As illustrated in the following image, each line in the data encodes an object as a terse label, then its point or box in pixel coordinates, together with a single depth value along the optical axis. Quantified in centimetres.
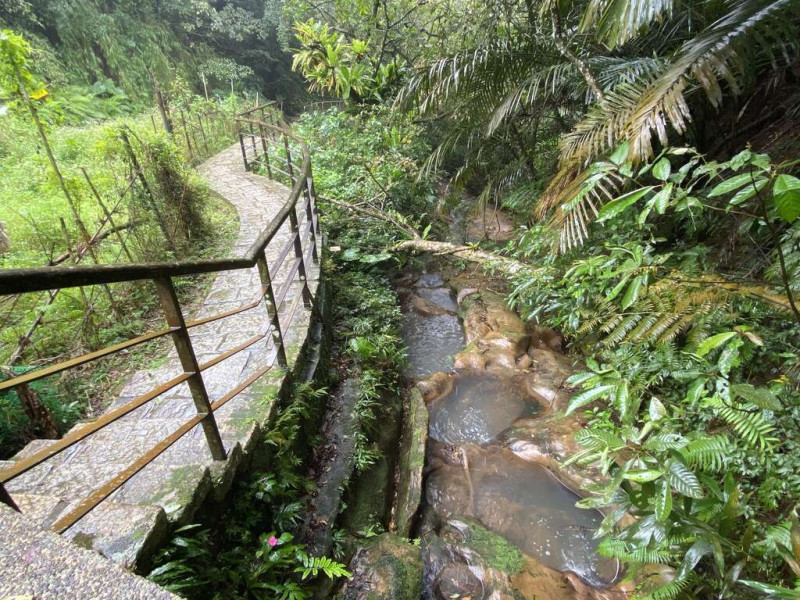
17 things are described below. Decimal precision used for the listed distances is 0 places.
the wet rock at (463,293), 557
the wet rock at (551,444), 298
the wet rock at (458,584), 235
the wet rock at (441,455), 325
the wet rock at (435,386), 395
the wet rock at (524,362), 415
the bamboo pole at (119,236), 337
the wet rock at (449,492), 291
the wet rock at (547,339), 446
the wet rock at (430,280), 623
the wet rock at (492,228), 733
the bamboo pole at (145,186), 378
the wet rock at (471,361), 429
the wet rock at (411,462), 274
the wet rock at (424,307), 546
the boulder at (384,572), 205
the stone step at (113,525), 132
